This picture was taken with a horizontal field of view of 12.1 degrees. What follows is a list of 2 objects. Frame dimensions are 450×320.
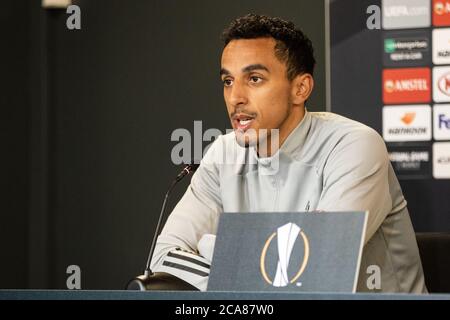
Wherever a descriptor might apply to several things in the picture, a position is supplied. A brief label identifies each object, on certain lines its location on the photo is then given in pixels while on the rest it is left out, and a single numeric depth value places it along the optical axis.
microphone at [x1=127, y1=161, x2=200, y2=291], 3.38
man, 3.58
